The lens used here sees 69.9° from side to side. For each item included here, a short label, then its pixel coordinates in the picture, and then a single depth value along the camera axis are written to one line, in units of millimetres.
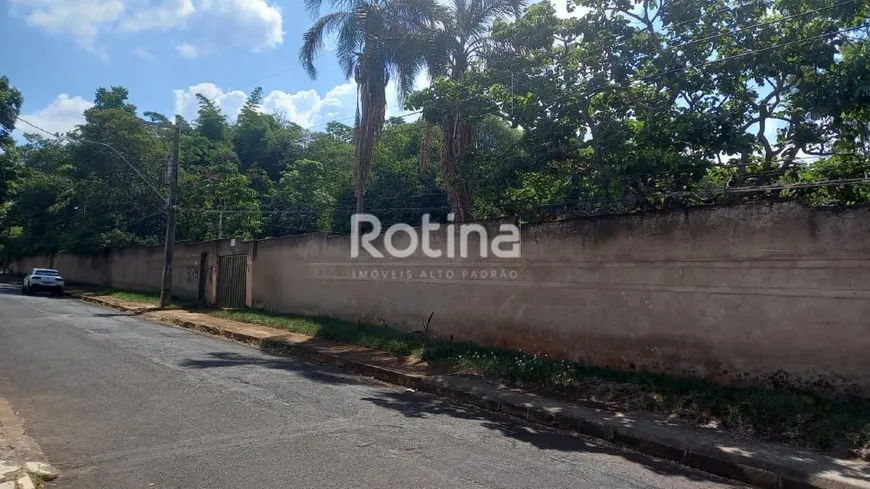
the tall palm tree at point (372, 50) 15656
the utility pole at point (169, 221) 21500
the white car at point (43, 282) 28000
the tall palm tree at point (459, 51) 14391
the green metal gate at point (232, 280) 20125
